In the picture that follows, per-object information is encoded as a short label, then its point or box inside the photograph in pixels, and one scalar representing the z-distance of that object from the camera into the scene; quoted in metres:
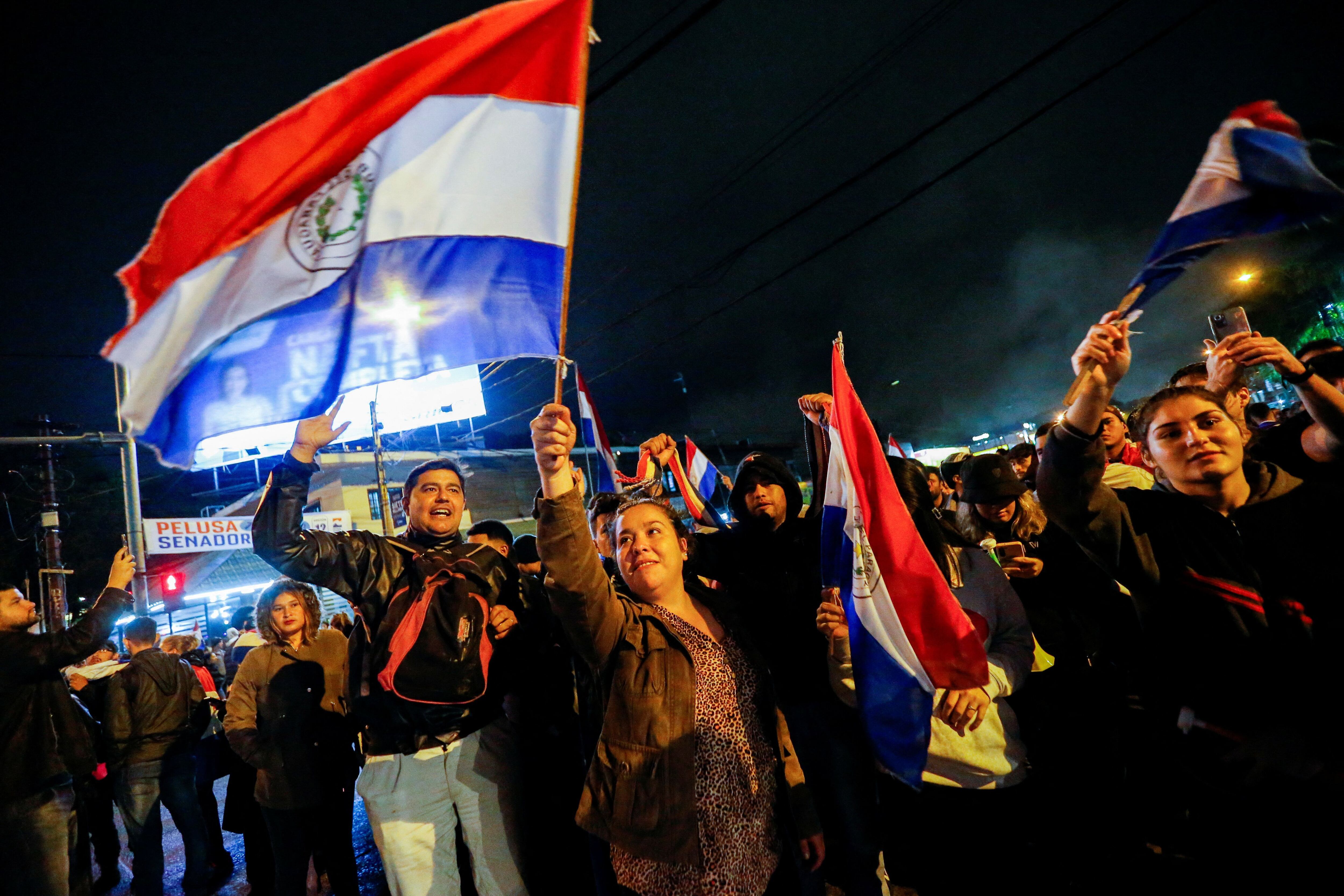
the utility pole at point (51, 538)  9.45
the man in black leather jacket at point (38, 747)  3.74
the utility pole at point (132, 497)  9.24
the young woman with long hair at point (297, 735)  3.79
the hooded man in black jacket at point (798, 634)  3.01
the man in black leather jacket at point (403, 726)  2.76
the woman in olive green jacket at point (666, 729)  2.18
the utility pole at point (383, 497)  14.88
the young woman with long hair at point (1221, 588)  2.03
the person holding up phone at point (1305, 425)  2.37
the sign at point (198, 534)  16.27
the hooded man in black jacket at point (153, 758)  4.64
